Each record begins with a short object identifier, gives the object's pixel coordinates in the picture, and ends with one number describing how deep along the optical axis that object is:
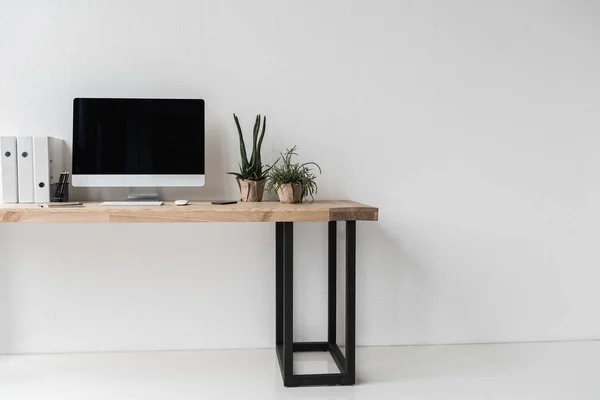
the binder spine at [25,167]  2.49
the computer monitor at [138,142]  2.56
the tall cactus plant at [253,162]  2.62
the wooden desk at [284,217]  2.17
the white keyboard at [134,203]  2.38
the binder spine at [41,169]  2.49
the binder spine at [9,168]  2.48
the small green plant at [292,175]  2.52
